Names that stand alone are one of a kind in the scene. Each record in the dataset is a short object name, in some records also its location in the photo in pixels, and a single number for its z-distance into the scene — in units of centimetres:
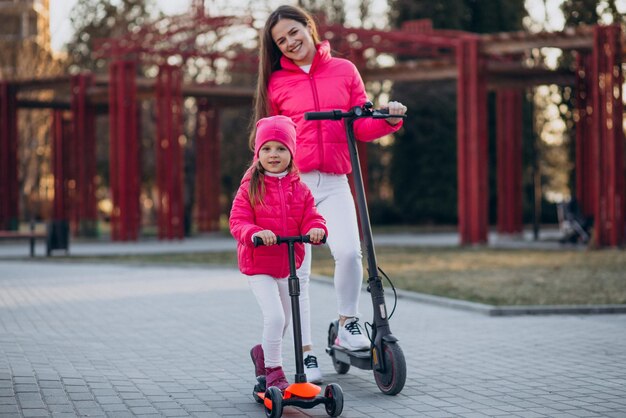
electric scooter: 592
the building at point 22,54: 4403
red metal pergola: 2303
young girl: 551
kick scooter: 520
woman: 627
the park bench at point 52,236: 2194
